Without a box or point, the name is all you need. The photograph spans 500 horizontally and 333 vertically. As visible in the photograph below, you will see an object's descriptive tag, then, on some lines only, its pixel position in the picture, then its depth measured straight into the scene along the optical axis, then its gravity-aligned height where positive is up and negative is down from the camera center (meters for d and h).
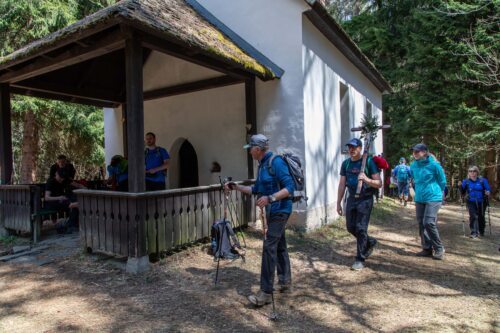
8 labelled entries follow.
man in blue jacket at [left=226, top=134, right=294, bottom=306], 3.79 -0.43
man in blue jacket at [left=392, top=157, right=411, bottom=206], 13.50 -0.87
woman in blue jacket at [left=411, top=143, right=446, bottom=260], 5.78 -0.57
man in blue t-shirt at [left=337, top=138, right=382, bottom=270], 5.16 -0.56
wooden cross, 5.12 +0.34
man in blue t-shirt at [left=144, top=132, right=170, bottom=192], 6.32 -0.04
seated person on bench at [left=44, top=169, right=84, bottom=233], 7.35 -0.70
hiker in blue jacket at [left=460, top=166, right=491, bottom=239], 7.67 -0.93
